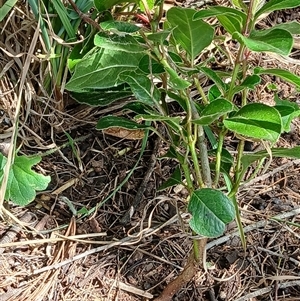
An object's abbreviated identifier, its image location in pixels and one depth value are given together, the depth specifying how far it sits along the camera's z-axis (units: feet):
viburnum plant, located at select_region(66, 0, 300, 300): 2.83
